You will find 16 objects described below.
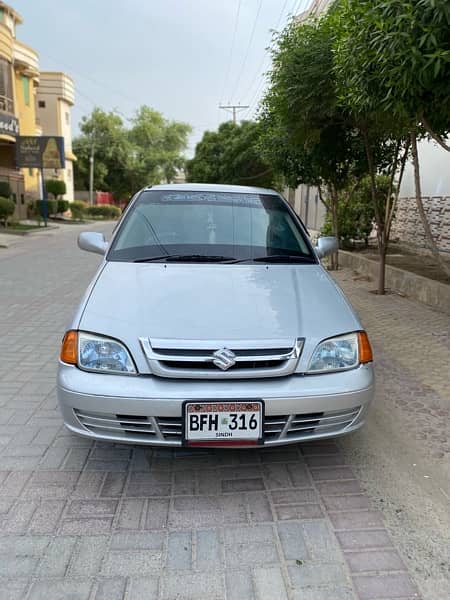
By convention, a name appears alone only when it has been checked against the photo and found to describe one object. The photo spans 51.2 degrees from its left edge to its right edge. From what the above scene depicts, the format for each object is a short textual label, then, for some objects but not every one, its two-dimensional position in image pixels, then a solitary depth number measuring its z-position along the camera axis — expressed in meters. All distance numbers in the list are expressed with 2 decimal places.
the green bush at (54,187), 30.03
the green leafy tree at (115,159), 49.19
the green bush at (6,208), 18.12
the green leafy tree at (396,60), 3.22
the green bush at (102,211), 39.34
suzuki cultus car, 2.35
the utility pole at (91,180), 42.41
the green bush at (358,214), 11.46
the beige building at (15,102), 23.22
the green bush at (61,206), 29.54
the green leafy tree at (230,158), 28.86
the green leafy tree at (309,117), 6.10
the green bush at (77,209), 34.22
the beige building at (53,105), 35.44
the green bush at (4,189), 20.94
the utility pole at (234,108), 43.06
